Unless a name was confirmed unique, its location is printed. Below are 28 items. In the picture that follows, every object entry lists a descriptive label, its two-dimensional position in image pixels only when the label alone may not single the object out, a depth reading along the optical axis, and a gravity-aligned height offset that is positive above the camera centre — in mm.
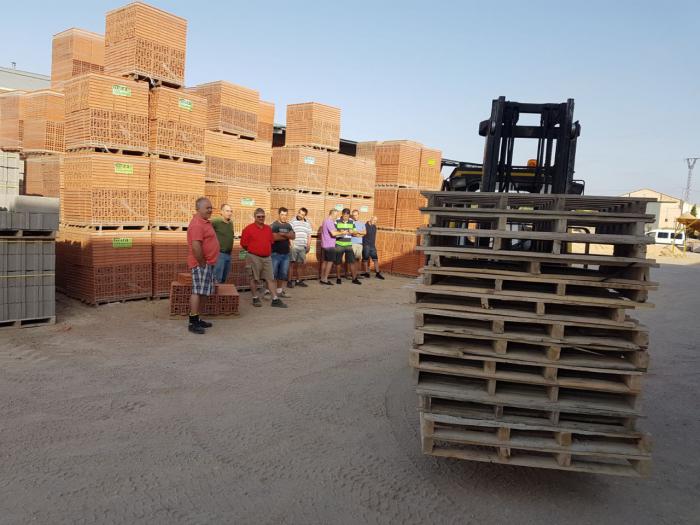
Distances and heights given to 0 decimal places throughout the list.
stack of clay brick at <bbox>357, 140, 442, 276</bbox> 16141 +683
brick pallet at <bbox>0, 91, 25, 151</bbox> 11255 +1518
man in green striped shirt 13391 -729
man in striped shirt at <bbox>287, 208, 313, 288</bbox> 12656 -764
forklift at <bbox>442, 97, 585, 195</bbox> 6165 +1073
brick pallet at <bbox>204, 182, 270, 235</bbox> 11352 +162
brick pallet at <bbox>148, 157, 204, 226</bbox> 9750 +208
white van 44588 +125
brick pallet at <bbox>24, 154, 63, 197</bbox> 10016 +326
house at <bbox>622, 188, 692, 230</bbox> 74000 +3950
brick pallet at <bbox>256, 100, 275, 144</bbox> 13469 +2317
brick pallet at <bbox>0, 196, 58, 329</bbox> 7375 -1148
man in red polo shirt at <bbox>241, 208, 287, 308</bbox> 9672 -769
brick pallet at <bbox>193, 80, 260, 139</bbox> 11672 +2267
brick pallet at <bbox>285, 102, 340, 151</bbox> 13523 +2313
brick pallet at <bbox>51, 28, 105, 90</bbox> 11234 +3097
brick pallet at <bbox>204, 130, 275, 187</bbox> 11375 +1064
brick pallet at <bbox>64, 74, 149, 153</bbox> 8898 +1464
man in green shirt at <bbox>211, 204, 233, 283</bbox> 9984 -650
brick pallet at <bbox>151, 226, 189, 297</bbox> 9859 -1082
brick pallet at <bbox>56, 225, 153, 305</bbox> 9062 -1247
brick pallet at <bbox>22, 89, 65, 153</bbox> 10602 +1418
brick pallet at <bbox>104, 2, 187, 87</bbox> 9367 +2902
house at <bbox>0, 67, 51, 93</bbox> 19758 +4365
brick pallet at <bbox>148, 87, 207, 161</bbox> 9695 +1511
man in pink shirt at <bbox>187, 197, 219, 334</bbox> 7461 -792
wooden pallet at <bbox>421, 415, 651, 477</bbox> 3457 -1491
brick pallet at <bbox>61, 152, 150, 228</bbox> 8945 +113
